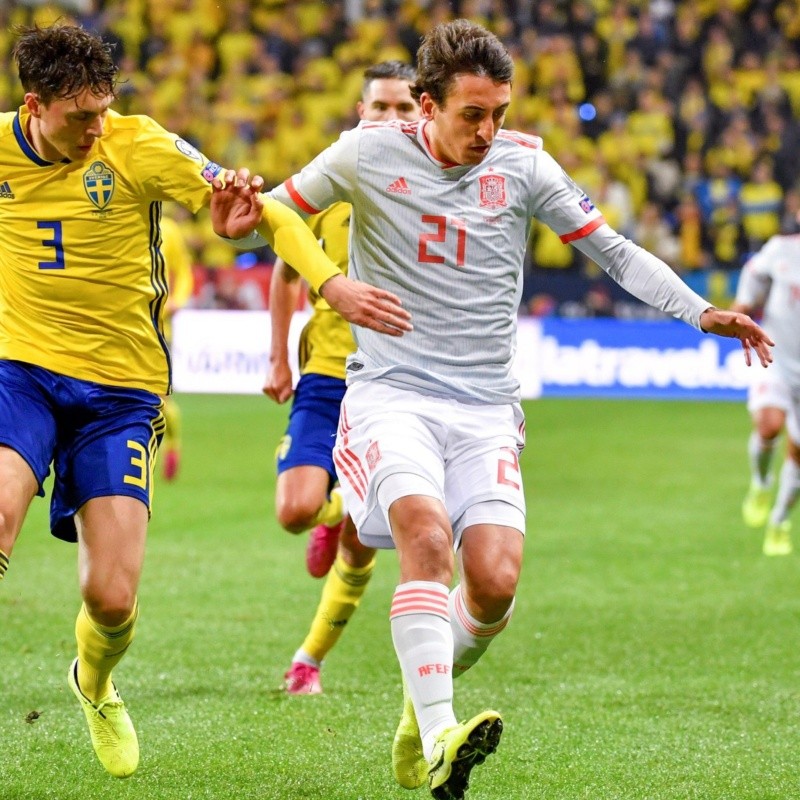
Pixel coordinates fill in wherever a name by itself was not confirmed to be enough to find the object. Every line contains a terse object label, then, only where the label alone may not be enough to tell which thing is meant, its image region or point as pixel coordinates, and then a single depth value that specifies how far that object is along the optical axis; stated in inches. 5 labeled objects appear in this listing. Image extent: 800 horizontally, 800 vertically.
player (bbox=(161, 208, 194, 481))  857.5
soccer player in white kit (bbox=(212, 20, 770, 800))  328.8
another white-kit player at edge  748.6
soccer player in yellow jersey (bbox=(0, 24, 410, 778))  343.0
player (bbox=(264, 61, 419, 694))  456.1
